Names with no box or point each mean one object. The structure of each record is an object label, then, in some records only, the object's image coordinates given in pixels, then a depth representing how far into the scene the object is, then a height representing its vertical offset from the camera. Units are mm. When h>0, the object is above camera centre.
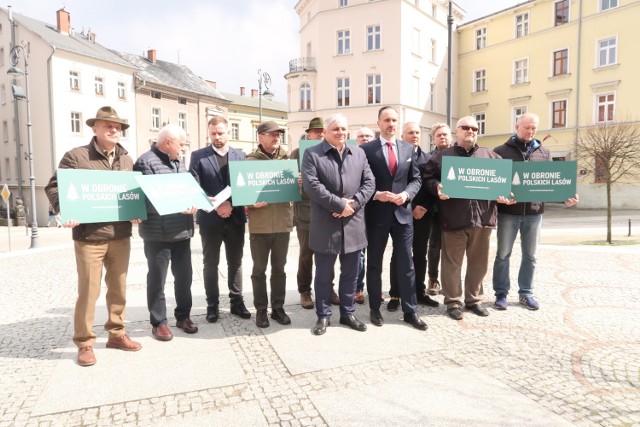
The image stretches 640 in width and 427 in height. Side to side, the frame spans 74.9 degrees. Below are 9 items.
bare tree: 14625 +1216
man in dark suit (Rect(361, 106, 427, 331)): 4910 -339
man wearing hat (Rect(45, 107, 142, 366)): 3906 -594
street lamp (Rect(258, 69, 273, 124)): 21766 +5623
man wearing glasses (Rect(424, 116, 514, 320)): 5090 -538
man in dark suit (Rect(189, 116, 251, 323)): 4898 -396
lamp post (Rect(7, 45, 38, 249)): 14349 +3530
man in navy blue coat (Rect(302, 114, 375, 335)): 4488 -203
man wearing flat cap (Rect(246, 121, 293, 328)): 4832 -619
